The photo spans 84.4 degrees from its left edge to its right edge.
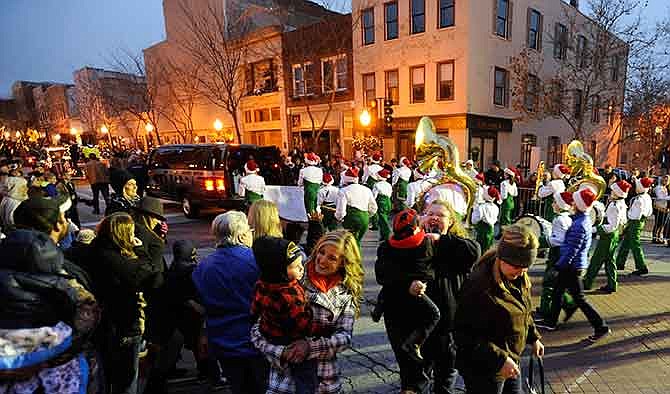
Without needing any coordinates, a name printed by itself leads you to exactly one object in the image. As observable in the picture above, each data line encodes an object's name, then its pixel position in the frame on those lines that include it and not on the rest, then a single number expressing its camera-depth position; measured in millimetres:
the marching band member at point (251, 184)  8945
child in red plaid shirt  2098
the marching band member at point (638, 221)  5922
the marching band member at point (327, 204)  8031
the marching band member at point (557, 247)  4441
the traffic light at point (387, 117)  13320
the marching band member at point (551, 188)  7801
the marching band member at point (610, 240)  5281
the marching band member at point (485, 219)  6402
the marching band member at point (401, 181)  10758
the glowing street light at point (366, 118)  15030
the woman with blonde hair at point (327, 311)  2178
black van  9766
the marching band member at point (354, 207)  6625
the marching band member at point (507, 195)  8691
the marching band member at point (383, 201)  8156
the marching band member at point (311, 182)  9930
